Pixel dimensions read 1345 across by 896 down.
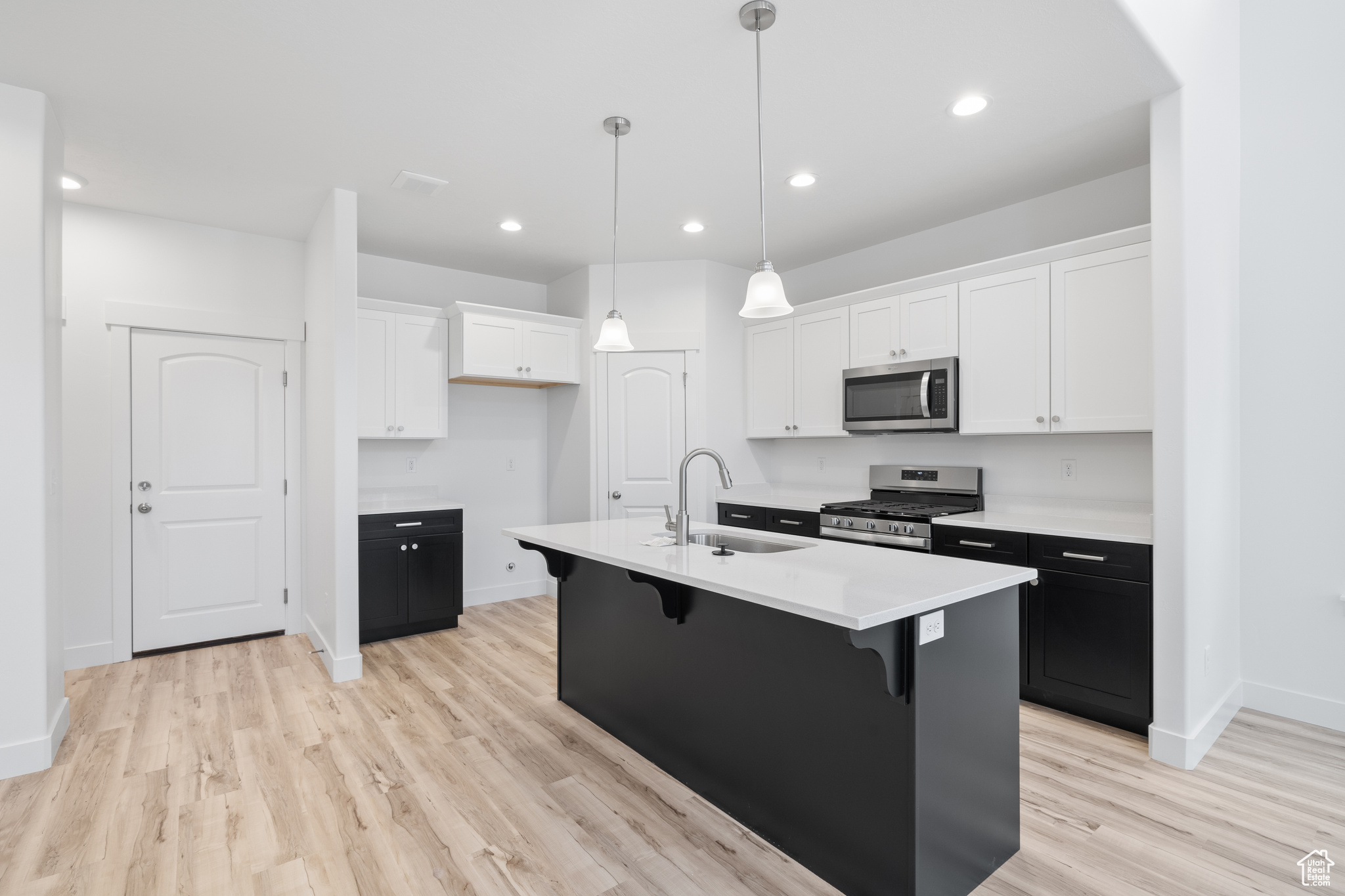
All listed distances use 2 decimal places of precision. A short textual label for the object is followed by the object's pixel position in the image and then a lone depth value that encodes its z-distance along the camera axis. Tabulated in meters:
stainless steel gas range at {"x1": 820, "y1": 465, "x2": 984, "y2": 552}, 3.53
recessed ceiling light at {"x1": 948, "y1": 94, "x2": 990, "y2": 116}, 2.61
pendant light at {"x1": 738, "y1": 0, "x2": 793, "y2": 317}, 2.30
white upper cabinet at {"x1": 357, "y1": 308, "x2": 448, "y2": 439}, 4.31
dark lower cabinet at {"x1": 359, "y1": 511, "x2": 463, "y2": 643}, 4.14
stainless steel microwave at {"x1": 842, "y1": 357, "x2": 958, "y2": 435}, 3.63
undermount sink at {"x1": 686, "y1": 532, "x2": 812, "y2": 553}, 2.57
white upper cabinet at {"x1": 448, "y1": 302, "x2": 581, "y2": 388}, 4.52
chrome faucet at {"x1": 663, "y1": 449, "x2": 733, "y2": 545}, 2.53
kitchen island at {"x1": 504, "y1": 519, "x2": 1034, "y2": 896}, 1.68
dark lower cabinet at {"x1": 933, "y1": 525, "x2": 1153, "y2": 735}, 2.70
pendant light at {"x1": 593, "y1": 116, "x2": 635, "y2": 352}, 3.01
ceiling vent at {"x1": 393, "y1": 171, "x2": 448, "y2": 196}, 3.37
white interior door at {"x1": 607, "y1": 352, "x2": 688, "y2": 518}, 4.85
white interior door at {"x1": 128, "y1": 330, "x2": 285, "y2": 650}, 3.90
